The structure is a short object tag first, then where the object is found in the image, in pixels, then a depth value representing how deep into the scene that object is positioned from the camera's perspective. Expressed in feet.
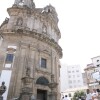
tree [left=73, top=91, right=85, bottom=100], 79.52
